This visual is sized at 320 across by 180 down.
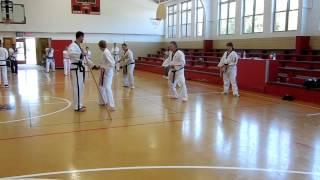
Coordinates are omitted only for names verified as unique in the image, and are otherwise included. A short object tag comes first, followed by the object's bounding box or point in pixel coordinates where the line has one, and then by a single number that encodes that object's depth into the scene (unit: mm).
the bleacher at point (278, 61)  10578
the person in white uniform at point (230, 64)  9609
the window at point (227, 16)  16625
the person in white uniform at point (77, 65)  6977
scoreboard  21397
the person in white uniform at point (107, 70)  7371
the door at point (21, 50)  22997
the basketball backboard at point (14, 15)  19641
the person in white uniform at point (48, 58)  18594
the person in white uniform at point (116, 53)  20406
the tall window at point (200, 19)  19234
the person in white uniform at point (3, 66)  11658
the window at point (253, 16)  14766
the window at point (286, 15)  12945
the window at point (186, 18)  20812
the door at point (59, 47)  21344
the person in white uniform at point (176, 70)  8570
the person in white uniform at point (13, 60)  18158
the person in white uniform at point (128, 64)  11375
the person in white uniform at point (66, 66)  17234
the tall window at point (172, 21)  22781
